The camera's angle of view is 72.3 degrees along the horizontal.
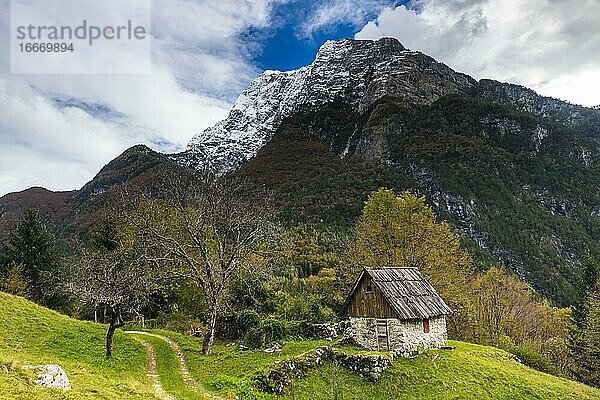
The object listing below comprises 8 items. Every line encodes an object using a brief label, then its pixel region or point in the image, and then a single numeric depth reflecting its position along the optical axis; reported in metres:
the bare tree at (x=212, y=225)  27.97
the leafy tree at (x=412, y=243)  40.16
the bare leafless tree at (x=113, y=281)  22.73
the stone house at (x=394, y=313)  27.69
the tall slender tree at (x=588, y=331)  37.69
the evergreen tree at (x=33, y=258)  47.06
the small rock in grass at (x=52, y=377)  11.52
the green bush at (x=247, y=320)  31.05
